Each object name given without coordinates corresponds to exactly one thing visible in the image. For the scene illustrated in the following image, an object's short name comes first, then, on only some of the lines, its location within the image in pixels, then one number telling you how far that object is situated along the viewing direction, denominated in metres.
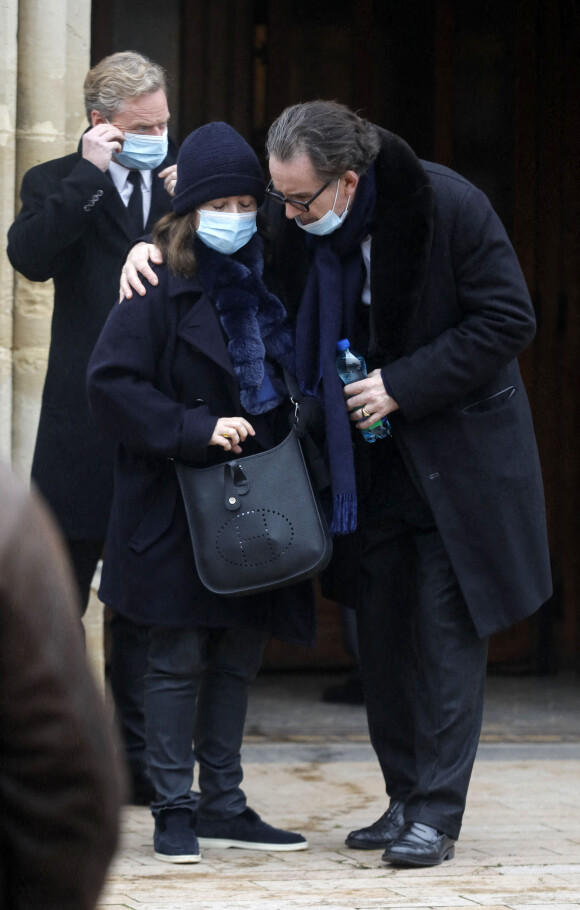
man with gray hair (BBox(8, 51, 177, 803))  8.46
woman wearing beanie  7.54
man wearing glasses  7.48
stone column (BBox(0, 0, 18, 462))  9.88
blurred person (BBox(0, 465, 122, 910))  2.30
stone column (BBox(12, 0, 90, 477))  10.00
